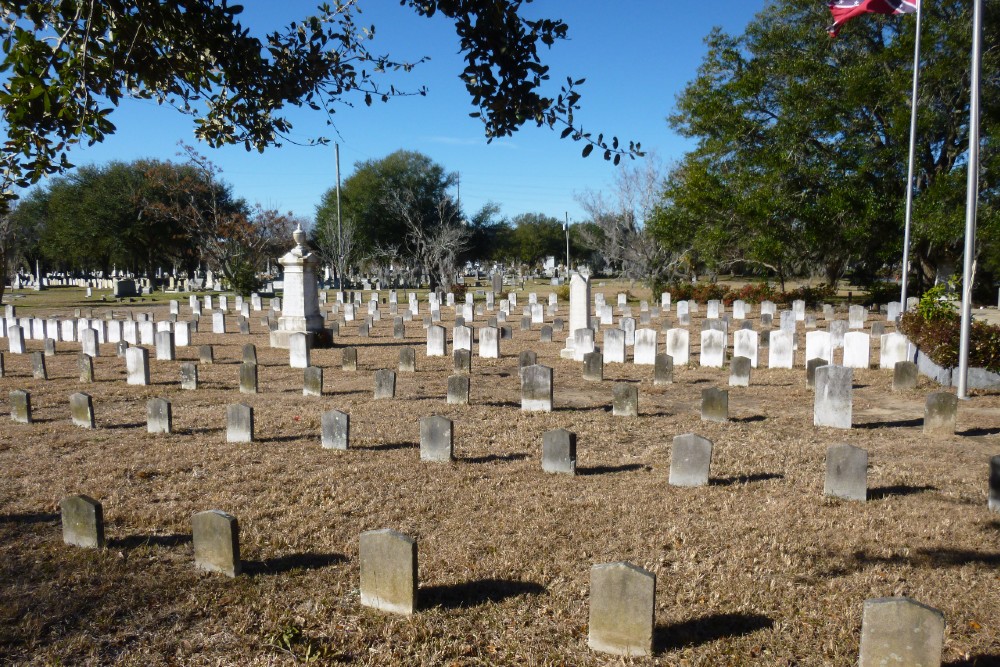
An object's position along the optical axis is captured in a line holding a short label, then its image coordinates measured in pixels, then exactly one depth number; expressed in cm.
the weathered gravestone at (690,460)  625
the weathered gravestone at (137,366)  1154
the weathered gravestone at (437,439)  709
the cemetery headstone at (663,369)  1161
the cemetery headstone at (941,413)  805
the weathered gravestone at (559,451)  669
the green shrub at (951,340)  1070
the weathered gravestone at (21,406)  872
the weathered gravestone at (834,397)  848
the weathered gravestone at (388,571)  402
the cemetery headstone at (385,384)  1043
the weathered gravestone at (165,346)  1454
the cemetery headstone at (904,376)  1071
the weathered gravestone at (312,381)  1076
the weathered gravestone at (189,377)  1133
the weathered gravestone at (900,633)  316
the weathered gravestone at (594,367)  1204
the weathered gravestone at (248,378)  1110
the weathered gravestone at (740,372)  1143
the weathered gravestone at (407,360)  1298
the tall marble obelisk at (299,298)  1653
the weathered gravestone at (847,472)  585
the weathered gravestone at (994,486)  563
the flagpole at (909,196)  1871
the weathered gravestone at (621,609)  361
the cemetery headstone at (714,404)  891
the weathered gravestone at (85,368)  1184
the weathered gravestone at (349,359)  1335
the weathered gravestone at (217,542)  444
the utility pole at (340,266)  3784
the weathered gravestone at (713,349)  1333
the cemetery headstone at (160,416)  826
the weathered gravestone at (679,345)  1347
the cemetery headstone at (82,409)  848
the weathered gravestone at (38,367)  1223
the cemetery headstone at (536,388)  948
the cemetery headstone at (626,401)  931
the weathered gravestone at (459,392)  998
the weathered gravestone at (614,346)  1405
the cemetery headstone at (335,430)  752
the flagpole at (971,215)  1005
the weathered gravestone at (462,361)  1248
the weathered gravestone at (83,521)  482
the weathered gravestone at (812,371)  1086
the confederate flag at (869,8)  1404
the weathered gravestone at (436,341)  1513
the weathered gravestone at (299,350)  1367
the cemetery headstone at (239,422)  781
